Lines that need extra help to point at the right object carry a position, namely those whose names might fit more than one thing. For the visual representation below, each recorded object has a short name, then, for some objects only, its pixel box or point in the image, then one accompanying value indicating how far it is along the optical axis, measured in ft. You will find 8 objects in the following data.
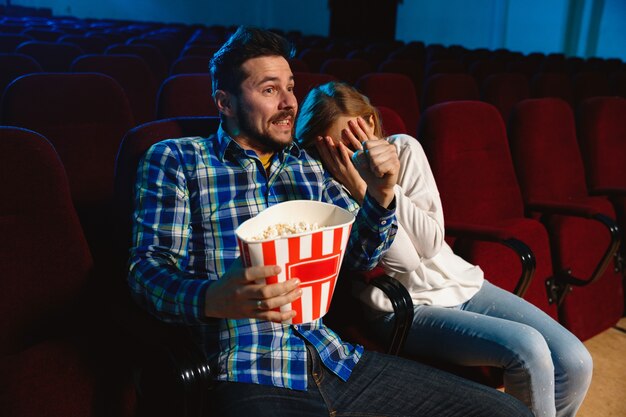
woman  4.63
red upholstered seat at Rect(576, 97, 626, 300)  9.09
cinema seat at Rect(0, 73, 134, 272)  6.39
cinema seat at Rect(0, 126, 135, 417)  3.88
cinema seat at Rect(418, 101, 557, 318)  6.36
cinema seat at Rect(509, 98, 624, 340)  7.29
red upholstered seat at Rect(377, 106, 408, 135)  6.62
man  3.81
